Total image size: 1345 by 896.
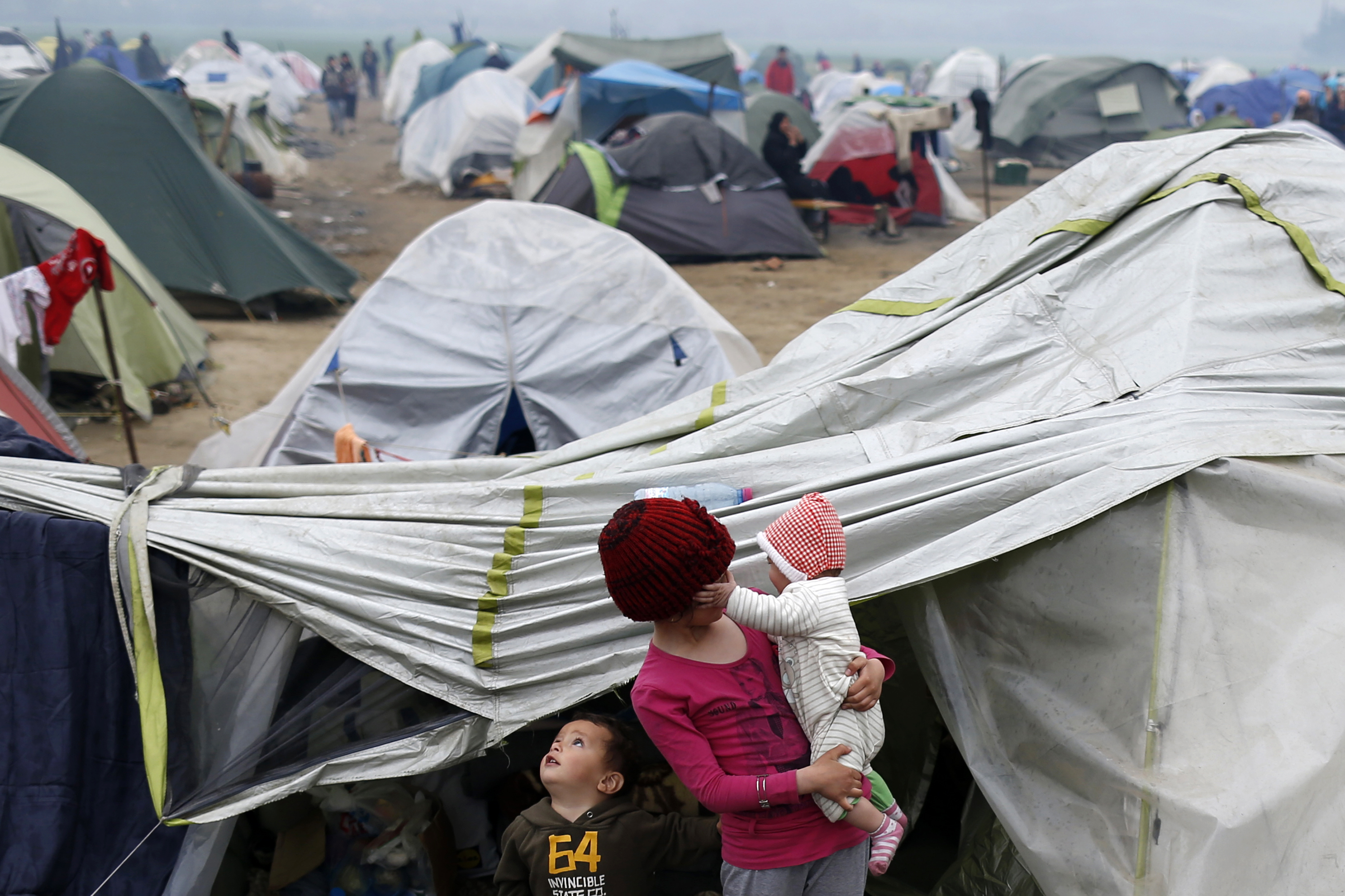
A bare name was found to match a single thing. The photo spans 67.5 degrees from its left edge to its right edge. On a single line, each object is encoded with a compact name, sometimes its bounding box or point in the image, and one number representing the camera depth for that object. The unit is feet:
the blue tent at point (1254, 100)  76.38
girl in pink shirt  6.18
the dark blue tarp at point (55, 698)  8.52
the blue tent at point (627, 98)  47.29
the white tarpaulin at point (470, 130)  57.21
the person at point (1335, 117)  60.49
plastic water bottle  8.55
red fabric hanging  17.53
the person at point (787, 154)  43.14
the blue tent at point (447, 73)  72.54
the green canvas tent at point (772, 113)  54.03
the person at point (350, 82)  95.50
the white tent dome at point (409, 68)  93.66
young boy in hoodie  7.67
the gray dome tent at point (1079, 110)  62.03
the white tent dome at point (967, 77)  90.27
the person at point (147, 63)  103.45
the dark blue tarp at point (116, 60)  86.84
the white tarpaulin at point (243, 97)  58.95
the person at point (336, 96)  91.81
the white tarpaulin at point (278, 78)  91.35
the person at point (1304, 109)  53.06
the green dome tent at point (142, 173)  30.17
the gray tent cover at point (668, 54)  55.57
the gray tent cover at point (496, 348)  17.58
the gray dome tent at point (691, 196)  38.83
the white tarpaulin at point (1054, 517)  6.72
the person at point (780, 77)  89.15
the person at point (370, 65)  129.80
